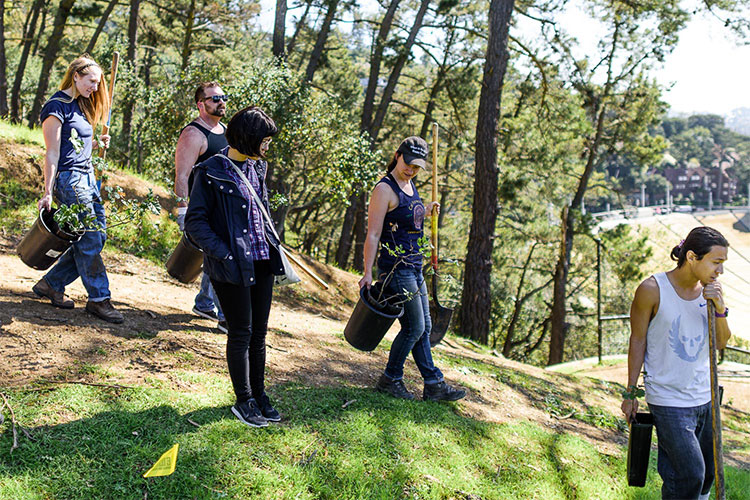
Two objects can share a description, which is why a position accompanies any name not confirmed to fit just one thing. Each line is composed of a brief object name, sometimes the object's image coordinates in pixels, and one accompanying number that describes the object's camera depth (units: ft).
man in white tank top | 10.40
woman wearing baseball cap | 13.82
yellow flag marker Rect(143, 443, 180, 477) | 9.78
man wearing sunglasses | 14.82
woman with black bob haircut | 10.57
